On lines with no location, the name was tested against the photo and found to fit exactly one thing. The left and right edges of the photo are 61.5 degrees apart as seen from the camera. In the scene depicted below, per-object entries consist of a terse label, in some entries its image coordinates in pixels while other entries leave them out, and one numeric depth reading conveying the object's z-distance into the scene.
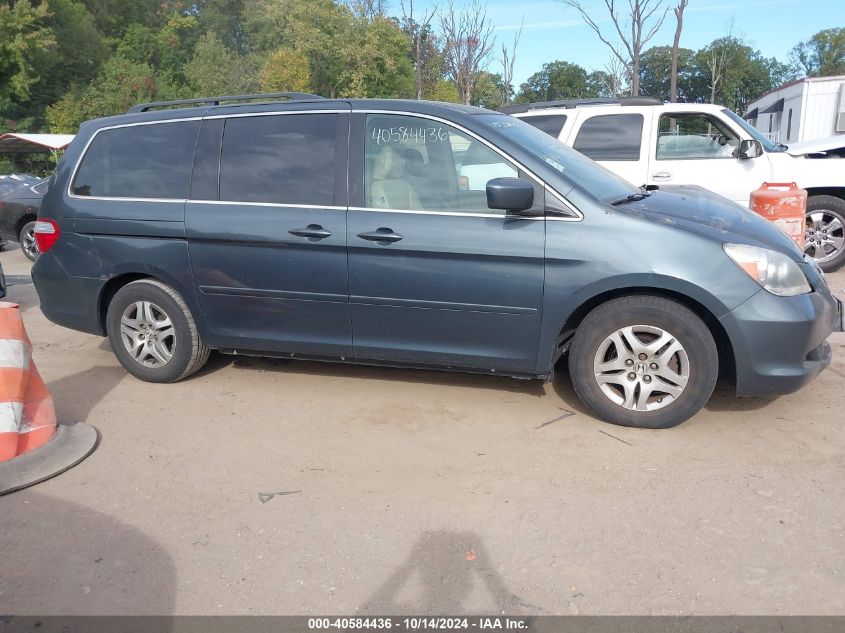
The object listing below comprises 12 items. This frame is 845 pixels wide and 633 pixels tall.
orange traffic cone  3.88
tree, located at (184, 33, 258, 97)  42.83
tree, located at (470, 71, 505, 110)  30.83
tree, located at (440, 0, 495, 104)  22.86
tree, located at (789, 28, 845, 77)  70.56
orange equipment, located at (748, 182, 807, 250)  6.02
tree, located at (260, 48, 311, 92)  34.44
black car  11.37
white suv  7.70
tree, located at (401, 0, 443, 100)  23.36
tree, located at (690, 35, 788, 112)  47.49
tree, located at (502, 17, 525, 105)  25.15
